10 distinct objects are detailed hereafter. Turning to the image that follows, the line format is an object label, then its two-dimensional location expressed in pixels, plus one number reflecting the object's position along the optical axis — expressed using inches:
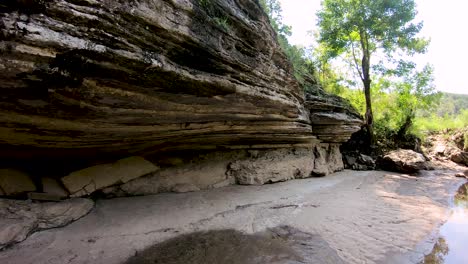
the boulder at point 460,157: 586.9
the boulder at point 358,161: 488.0
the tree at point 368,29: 509.4
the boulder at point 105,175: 210.2
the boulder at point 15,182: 184.2
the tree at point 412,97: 584.1
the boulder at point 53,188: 199.0
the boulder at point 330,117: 361.7
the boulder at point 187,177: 244.7
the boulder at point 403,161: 450.2
